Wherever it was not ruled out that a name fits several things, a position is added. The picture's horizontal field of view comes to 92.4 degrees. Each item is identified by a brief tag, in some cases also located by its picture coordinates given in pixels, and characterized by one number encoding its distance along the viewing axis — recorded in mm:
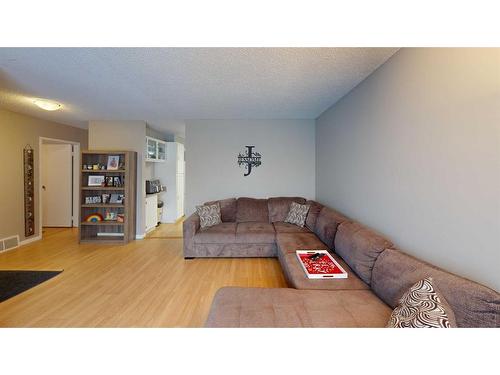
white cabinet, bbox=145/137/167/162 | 5180
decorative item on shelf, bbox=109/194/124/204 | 4773
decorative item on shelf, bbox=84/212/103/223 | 4629
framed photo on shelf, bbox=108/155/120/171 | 4709
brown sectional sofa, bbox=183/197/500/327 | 1167
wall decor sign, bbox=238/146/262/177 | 4828
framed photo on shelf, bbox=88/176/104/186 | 4699
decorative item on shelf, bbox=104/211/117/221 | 4777
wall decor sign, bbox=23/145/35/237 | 4492
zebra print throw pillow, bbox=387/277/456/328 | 1031
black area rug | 2665
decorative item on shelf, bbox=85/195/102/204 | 4729
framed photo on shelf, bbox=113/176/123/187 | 4680
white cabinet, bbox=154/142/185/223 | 6234
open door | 5730
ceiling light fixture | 3441
